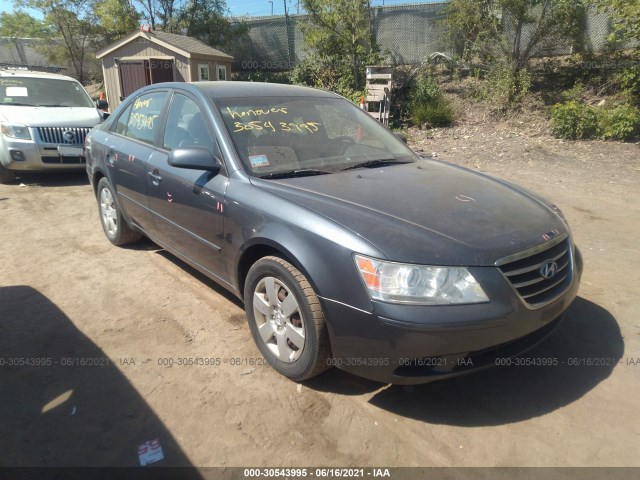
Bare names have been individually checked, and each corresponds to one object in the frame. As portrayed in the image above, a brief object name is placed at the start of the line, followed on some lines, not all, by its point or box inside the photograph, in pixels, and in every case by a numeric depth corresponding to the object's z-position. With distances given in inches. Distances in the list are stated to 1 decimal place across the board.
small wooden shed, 697.6
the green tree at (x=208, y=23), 875.4
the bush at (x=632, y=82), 420.5
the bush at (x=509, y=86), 495.2
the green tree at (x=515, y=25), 476.7
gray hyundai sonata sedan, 90.4
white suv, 293.9
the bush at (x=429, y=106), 508.1
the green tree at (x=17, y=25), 1111.0
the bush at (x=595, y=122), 379.6
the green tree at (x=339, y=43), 592.4
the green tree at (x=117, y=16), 894.4
